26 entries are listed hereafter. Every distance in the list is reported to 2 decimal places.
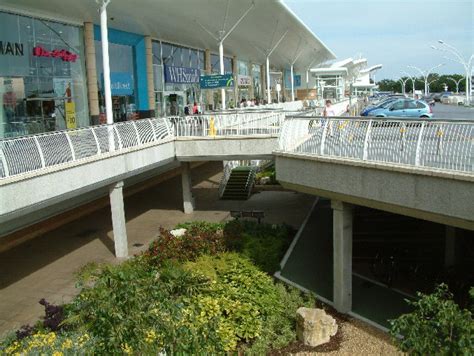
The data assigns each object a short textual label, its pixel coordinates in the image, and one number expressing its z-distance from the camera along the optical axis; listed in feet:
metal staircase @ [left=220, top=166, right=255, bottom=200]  84.17
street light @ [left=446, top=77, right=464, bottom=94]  406.91
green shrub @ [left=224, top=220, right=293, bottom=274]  48.83
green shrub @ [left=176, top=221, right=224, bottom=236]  57.41
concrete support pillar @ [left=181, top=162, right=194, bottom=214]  74.73
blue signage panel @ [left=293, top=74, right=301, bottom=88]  261.65
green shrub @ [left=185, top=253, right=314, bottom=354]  35.91
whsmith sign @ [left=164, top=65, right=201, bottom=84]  110.18
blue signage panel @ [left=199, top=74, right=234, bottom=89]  76.38
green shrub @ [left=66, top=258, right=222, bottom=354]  23.15
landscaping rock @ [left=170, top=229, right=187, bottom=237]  57.45
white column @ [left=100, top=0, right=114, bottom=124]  56.39
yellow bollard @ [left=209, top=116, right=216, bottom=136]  64.64
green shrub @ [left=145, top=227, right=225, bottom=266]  49.88
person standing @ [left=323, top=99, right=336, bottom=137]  63.70
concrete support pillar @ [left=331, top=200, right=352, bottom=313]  41.52
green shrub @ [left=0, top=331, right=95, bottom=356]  24.64
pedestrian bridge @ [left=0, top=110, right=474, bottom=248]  30.99
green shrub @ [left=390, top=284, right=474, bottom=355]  18.49
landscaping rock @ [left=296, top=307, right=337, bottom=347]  36.47
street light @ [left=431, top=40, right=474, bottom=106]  172.96
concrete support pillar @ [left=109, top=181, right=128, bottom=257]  54.03
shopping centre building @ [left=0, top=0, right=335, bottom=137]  67.36
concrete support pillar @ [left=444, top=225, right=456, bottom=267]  47.73
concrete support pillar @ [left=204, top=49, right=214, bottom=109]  132.79
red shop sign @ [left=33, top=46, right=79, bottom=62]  69.41
